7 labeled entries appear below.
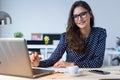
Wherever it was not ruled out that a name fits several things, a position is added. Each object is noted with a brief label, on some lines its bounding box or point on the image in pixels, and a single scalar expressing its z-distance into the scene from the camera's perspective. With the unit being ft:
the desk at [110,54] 12.90
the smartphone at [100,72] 5.21
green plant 14.04
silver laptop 4.57
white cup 5.02
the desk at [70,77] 4.82
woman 6.82
